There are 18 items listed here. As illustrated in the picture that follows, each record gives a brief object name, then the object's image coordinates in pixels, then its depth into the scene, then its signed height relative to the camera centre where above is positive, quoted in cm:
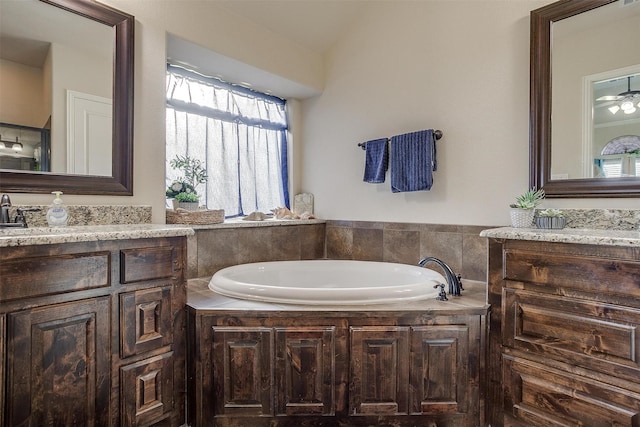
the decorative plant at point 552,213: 183 -1
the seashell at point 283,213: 301 -1
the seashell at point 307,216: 310 -4
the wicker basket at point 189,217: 224 -4
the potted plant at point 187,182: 234 +21
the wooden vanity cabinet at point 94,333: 119 -48
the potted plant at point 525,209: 190 +1
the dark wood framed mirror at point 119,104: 184 +61
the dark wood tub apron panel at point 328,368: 157 -71
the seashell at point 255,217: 276 -4
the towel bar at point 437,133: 242 +54
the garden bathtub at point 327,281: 164 -41
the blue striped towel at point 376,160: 268 +40
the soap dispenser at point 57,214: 162 -1
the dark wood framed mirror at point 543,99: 192 +65
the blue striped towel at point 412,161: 241 +36
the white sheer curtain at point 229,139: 258 +60
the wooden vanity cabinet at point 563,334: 133 -52
